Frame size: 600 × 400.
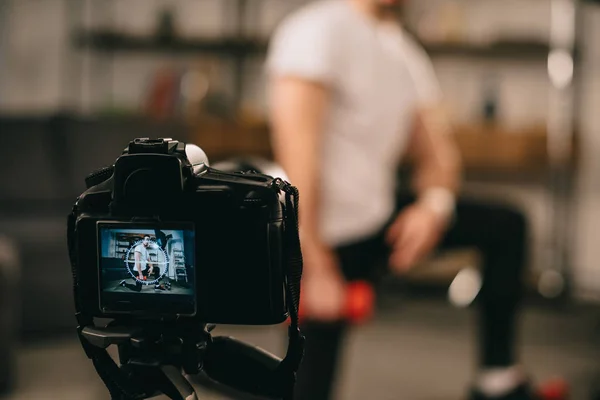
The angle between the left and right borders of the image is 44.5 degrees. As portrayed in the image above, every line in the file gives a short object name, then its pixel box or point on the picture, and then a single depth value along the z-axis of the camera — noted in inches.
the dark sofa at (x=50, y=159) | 124.6
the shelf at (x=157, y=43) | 158.8
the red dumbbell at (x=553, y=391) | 83.6
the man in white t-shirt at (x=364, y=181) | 53.1
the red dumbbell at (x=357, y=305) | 52.2
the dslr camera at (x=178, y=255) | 16.7
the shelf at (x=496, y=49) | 155.3
